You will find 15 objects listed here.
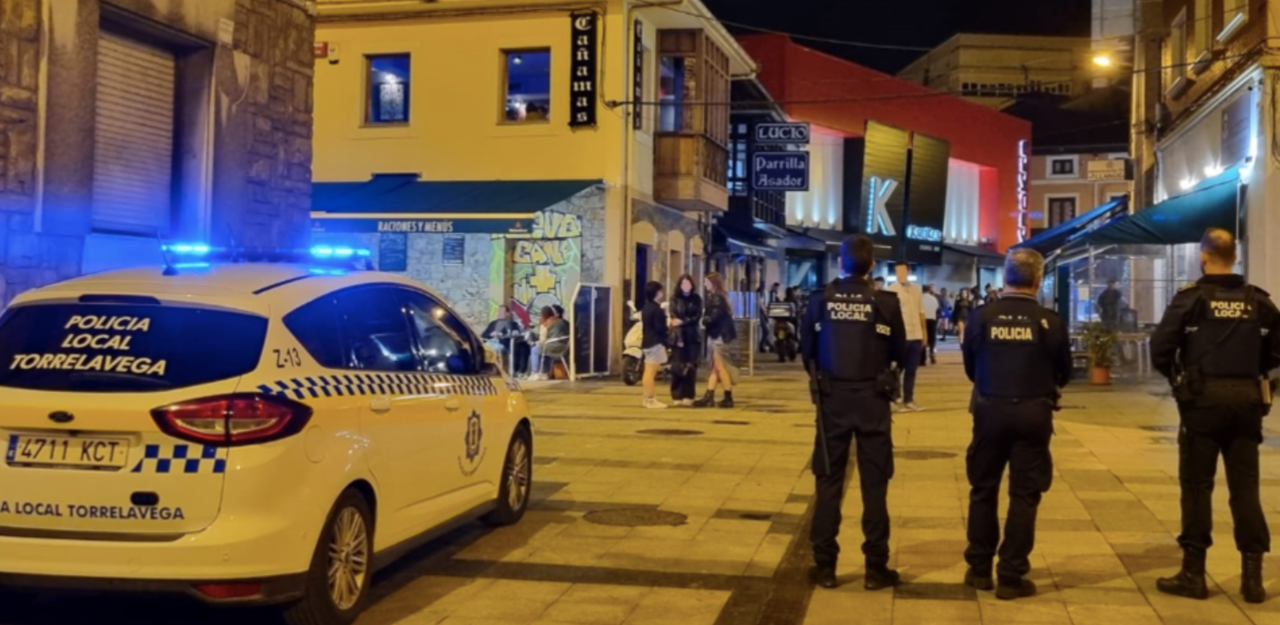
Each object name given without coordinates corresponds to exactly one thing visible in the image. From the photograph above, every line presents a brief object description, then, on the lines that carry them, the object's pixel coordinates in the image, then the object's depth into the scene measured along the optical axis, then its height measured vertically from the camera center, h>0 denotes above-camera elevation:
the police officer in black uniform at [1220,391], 6.01 -0.22
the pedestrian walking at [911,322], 14.75 +0.21
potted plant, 18.94 -0.18
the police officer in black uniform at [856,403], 6.23 -0.33
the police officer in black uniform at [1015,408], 6.03 -0.33
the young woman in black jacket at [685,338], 15.40 -0.05
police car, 4.93 -0.49
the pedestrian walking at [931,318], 23.95 +0.42
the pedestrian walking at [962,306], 28.92 +0.83
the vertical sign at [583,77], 21.28 +4.45
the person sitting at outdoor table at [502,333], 19.48 -0.05
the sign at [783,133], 23.45 +3.92
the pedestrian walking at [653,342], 15.13 -0.10
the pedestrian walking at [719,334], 14.62 +0.02
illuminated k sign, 39.81 +4.26
